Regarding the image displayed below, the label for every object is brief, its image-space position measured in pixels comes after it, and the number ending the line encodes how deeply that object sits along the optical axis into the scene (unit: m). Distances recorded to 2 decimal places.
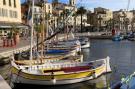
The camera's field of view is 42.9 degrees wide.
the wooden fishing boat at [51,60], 16.58
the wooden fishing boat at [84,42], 35.45
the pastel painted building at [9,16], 39.21
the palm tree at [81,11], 77.17
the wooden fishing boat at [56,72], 13.90
